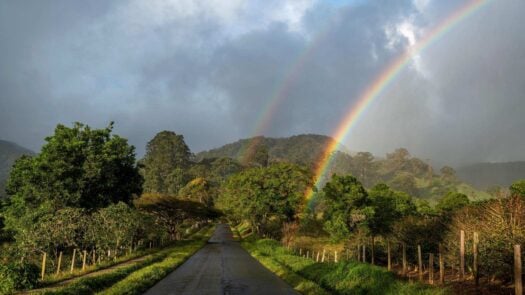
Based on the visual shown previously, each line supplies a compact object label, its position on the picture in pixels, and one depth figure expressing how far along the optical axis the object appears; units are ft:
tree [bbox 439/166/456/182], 620.90
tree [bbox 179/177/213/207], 515.91
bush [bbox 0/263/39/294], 65.41
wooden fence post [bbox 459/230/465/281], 57.75
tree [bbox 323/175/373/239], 166.50
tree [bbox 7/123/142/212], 133.69
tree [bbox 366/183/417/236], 185.78
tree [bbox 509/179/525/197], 179.67
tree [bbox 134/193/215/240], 233.96
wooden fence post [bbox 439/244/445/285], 74.27
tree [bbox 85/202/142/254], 122.72
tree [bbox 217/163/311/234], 219.61
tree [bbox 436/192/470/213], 225.48
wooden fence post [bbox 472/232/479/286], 55.62
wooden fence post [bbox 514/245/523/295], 42.50
